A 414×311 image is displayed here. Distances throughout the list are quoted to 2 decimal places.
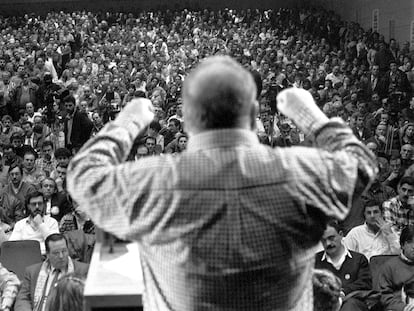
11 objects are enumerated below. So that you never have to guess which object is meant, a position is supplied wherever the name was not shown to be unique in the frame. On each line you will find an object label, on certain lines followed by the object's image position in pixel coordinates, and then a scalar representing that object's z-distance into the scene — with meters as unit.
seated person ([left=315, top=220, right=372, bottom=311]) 5.01
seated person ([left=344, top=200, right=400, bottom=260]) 5.96
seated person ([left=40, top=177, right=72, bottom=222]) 7.12
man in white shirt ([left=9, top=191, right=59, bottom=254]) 6.32
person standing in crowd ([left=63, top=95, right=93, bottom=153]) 10.79
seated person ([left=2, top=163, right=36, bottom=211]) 7.78
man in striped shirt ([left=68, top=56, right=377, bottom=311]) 1.38
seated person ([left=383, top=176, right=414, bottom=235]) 6.43
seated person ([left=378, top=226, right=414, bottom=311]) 5.06
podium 1.61
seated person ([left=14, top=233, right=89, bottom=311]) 4.84
